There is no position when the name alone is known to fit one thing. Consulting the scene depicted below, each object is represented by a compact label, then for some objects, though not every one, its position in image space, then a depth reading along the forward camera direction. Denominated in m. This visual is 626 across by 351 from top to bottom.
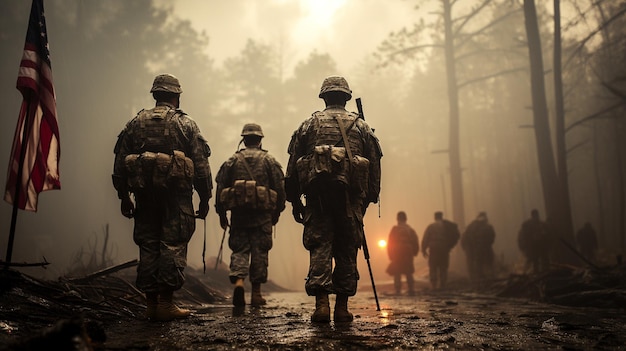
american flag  4.84
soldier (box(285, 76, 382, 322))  4.57
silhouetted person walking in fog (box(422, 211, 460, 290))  13.48
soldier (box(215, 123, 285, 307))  6.97
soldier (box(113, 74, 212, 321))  4.63
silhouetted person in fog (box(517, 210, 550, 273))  13.91
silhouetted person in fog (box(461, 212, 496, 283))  14.69
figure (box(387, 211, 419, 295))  13.27
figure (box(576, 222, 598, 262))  17.39
